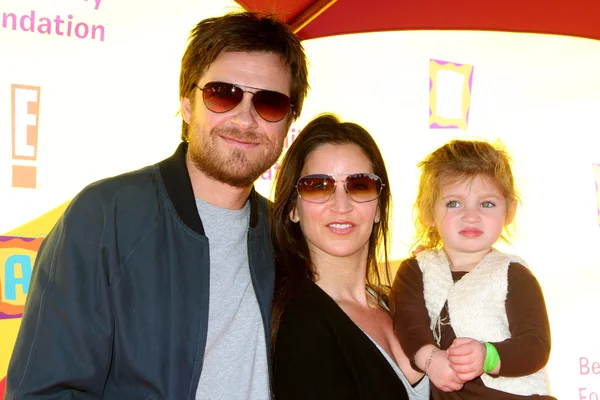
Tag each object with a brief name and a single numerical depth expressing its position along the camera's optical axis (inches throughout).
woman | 72.2
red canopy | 142.2
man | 68.1
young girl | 73.4
